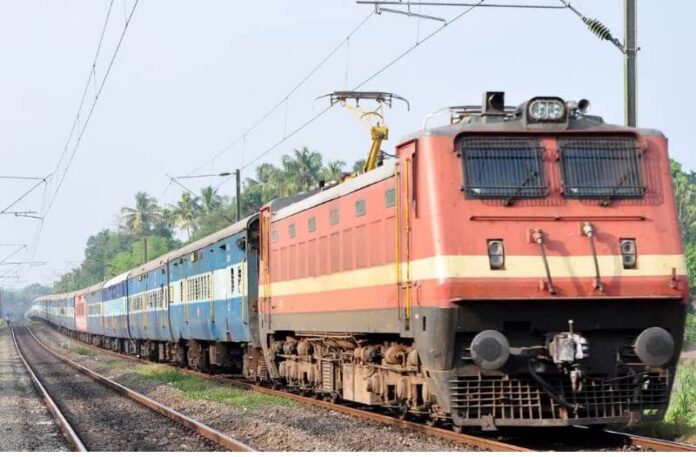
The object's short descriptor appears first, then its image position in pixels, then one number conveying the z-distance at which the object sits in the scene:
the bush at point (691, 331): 59.41
